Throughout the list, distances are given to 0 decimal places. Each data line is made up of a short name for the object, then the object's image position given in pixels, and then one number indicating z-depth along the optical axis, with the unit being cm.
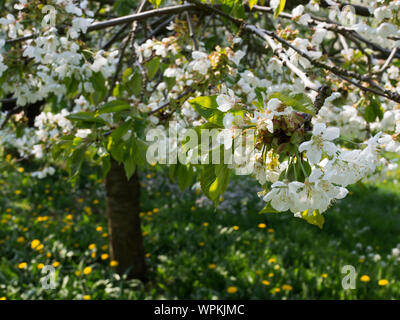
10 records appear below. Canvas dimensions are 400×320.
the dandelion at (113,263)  327
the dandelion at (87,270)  310
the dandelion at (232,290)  287
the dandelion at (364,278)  297
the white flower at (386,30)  152
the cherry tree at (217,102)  76
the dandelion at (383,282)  295
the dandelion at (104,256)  343
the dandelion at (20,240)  375
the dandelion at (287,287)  289
